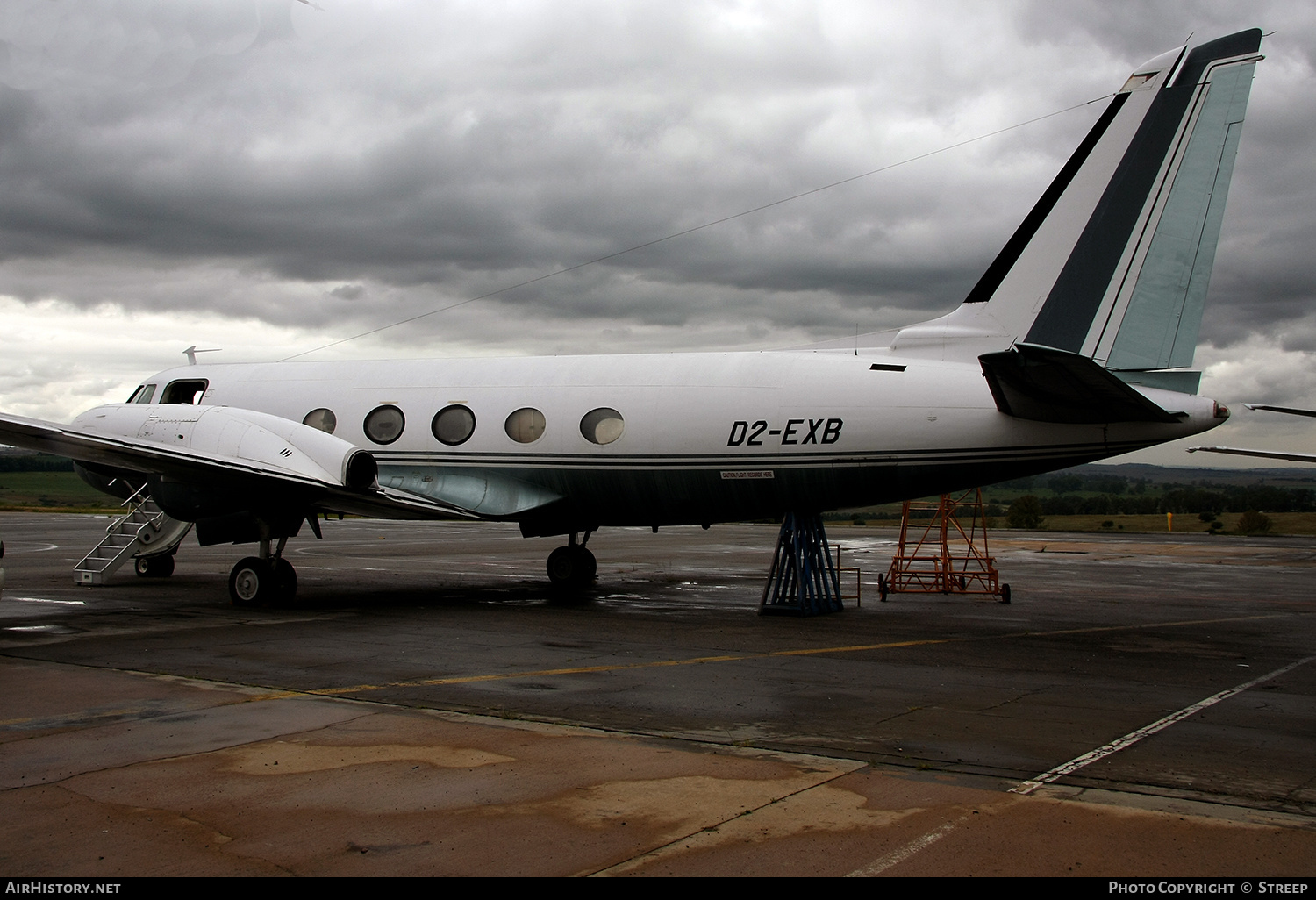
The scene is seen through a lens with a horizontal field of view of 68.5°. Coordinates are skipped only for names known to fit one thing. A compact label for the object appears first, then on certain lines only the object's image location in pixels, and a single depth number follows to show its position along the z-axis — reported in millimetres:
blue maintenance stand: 16266
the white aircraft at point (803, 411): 13539
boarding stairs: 19719
